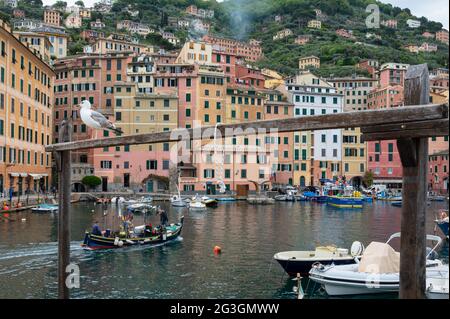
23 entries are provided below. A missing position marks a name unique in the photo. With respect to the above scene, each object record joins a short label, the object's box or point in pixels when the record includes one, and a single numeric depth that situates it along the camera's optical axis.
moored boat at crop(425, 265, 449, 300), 11.53
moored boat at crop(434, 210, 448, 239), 24.53
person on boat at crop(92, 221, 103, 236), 22.29
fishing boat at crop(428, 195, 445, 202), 55.52
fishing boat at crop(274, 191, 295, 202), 58.28
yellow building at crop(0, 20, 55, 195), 38.75
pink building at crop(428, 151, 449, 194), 61.31
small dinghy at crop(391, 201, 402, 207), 53.82
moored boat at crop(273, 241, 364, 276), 17.34
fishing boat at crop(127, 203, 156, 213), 42.91
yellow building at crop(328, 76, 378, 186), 67.12
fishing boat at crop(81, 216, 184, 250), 22.06
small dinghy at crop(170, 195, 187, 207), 49.41
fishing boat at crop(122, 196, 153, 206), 48.62
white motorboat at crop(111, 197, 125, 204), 50.44
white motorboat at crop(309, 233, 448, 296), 14.61
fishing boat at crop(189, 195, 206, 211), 46.38
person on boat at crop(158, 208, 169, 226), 27.02
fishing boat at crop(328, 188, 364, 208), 51.97
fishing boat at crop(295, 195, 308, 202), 59.28
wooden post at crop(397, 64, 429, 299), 3.72
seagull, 8.56
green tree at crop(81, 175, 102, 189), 55.91
